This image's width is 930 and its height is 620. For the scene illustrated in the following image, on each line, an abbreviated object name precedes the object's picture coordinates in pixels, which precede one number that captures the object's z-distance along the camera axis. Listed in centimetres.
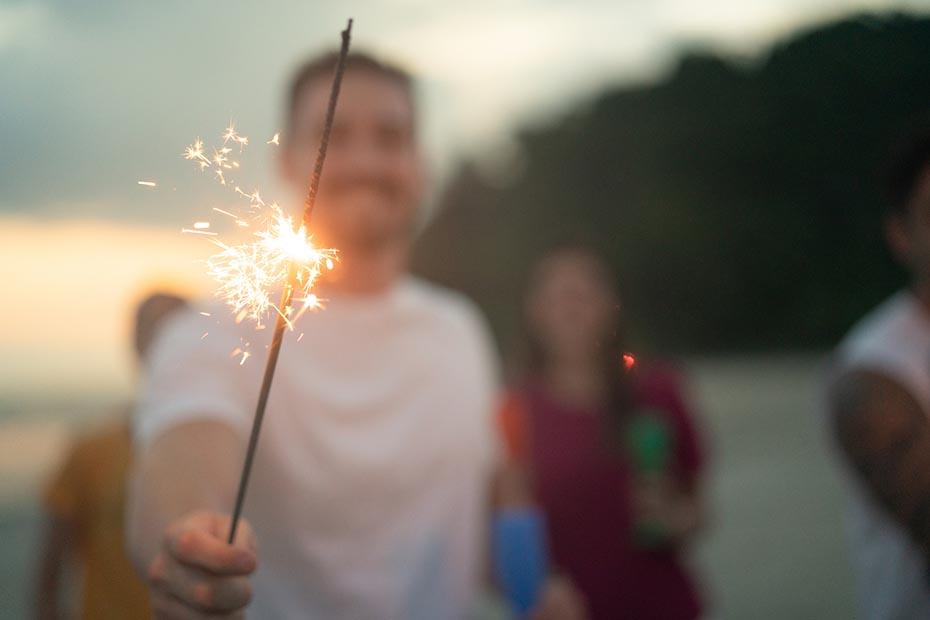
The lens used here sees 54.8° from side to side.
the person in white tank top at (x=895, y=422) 159
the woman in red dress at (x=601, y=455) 338
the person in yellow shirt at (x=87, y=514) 304
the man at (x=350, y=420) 177
